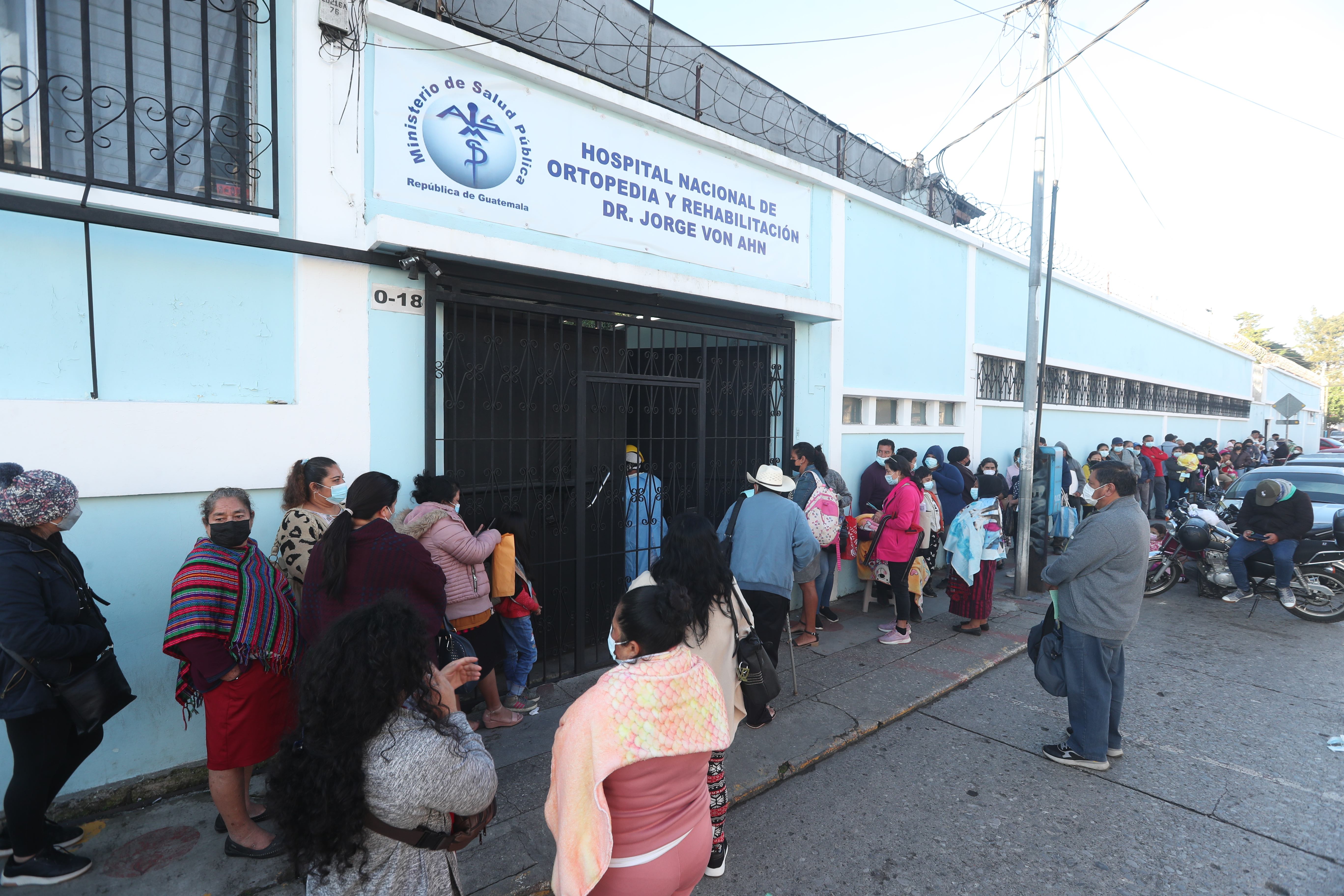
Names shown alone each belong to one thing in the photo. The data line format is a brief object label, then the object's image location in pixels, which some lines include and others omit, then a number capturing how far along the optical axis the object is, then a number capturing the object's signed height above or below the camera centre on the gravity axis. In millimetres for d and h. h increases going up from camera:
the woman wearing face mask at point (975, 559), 5852 -1257
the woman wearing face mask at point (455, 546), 3539 -765
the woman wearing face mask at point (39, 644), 2357 -916
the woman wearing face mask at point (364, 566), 2781 -701
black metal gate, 4297 -49
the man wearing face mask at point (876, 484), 6922 -696
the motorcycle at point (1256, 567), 6629 -1539
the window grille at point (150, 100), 3004 +1527
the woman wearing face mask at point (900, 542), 5617 -1077
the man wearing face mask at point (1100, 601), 3555 -988
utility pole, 7219 +1054
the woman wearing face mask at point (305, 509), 3189 -526
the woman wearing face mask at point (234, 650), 2561 -1007
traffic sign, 16469 +617
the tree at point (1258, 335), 45156 +6722
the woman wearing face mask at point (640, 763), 1705 -945
